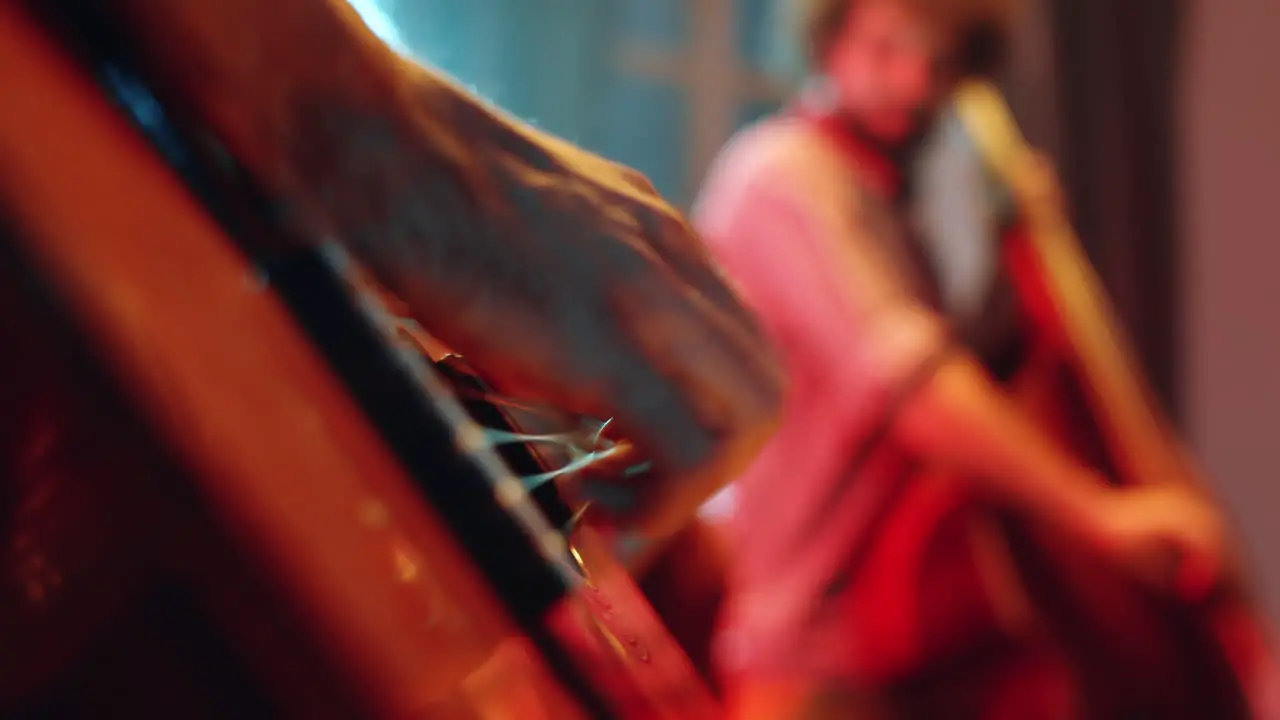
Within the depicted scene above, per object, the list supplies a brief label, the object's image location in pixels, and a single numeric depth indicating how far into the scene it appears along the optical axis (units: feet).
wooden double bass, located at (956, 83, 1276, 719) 12.00
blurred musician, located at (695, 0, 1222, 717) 12.01
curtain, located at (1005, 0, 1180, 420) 17.75
